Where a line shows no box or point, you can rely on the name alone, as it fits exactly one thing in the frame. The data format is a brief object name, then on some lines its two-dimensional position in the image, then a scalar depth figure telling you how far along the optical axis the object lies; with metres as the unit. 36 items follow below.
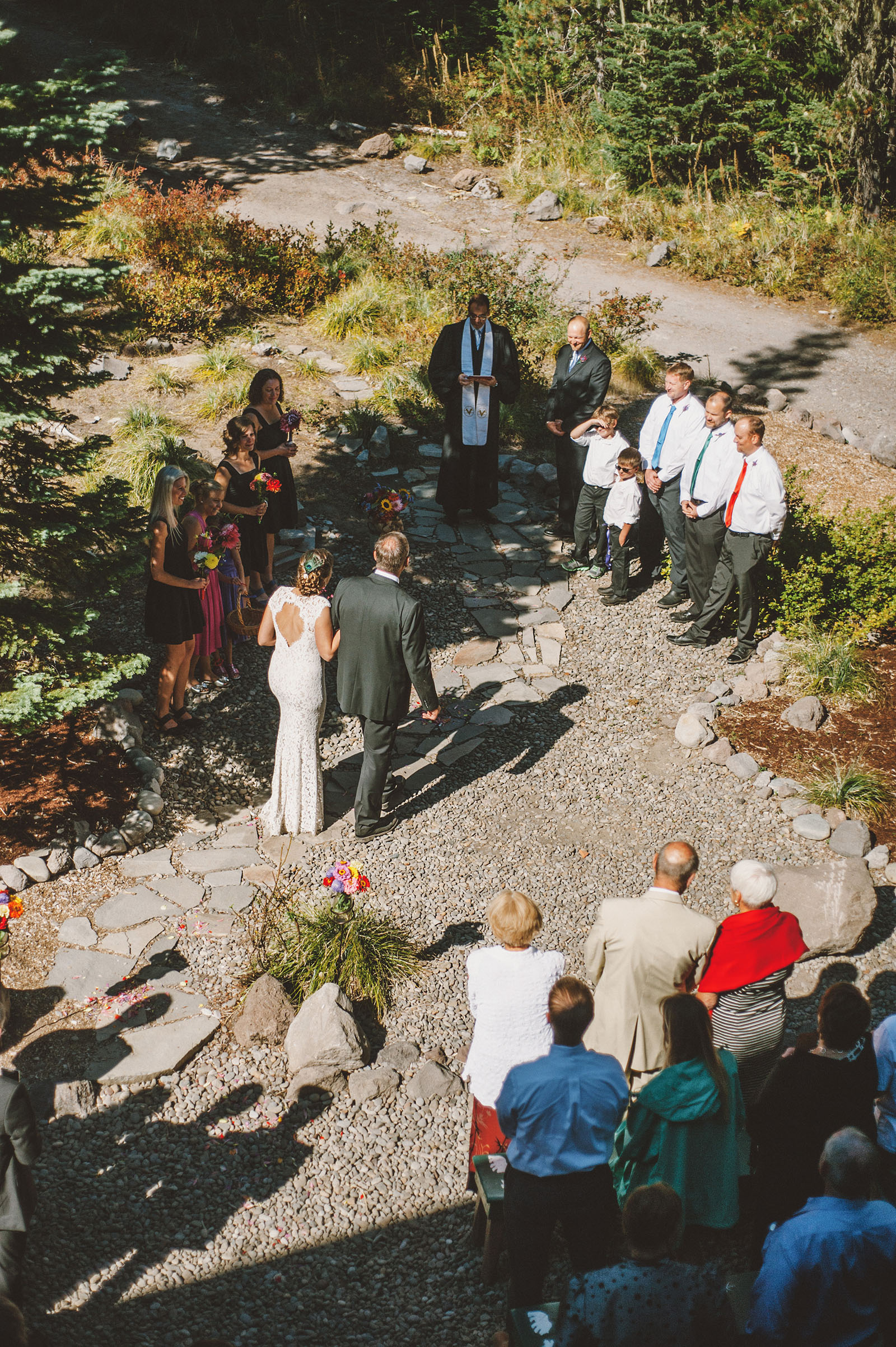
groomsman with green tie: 7.63
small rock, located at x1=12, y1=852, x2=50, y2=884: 5.97
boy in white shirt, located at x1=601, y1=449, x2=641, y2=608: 8.35
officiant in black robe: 9.20
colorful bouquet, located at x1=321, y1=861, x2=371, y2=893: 5.42
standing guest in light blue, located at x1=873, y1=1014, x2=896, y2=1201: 4.00
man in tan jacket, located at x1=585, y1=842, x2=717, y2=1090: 4.14
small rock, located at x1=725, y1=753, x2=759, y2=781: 7.02
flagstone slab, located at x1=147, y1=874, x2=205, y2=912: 6.02
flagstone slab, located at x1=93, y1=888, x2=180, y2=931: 5.84
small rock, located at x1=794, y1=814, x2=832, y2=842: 6.50
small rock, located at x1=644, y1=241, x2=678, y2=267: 15.30
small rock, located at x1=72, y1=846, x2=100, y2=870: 6.12
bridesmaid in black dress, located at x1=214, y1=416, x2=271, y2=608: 7.39
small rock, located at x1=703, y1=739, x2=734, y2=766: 7.15
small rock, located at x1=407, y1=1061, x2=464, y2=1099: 4.94
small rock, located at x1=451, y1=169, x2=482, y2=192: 17.83
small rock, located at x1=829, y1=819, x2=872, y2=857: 6.38
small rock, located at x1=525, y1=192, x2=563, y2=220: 16.64
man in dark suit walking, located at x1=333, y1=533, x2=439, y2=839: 5.98
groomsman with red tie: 7.31
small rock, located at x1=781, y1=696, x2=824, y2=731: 7.34
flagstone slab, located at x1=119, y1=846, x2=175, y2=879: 6.20
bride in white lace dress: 6.07
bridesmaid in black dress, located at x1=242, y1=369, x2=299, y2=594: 8.05
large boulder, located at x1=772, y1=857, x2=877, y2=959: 5.66
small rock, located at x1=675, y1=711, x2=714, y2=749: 7.29
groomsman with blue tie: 8.05
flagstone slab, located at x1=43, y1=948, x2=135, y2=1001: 5.42
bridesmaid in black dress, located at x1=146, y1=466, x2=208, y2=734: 6.52
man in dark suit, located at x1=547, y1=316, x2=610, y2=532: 8.87
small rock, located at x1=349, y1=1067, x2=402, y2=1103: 4.93
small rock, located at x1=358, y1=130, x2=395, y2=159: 18.98
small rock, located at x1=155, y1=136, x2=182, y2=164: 17.48
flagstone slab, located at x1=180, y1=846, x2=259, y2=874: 6.29
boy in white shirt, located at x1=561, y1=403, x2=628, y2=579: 8.50
